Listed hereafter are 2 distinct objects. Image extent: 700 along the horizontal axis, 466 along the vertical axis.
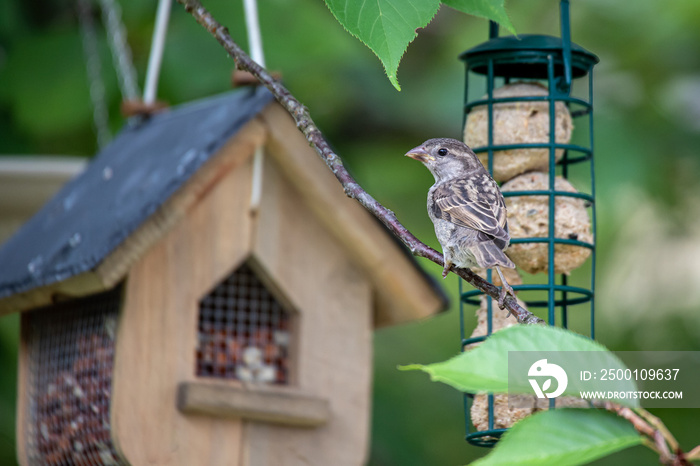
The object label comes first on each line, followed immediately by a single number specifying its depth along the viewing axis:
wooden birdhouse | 7.52
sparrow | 6.78
